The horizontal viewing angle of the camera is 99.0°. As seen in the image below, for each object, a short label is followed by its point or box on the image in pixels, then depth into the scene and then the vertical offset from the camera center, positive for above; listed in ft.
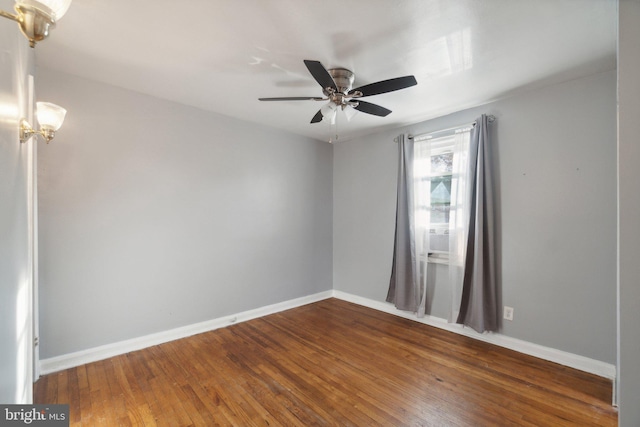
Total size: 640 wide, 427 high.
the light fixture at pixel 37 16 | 2.23 +1.66
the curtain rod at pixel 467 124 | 9.27 +3.20
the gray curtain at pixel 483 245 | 9.11 -1.06
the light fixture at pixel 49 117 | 5.58 +2.02
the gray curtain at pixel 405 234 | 11.40 -0.88
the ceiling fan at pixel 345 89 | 6.21 +3.11
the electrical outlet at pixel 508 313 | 8.94 -3.26
